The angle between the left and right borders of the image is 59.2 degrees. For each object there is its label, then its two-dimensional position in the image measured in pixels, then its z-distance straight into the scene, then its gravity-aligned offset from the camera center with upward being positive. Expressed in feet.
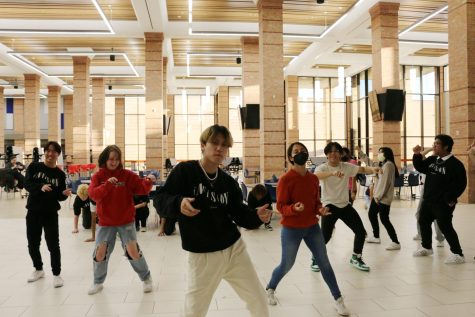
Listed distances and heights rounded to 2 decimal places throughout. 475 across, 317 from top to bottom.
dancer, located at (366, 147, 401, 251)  18.54 -1.86
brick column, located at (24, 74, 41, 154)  78.48 +7.42
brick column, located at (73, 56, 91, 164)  66.64 +6.90
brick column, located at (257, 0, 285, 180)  41.29 +6.74
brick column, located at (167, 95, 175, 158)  99.45 +4.85
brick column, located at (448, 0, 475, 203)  33.35 +5.63
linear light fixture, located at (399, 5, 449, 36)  46.15 +15.23
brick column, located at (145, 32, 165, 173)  53.01 +6.95
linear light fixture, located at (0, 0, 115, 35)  50.49 +14.67
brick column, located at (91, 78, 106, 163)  81.46 +7.17
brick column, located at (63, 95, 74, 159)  102.45 +8.82
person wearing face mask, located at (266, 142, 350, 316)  11.02 -1.79
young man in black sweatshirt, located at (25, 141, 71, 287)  13.58 -1.63
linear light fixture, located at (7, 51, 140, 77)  63.10 +14.78
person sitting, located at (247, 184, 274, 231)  22.48 -2.50
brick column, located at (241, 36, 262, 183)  52.85 +8.17
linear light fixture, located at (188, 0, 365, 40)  49.57 +14.90
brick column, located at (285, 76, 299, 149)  82.33 +8.27
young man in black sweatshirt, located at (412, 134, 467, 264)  15.93 -1.57
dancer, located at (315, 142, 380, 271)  13.62 -1.30
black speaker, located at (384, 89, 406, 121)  43.57 +4.65
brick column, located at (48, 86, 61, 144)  87.41 +7.90
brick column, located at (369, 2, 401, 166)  44.34 +9.71
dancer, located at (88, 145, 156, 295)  12.48 -1.66
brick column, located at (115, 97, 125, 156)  107.14 +7.34
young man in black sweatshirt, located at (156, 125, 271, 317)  7.23 -1.38
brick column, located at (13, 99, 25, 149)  109.09 +9.15
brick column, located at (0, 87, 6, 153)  93.65 +6.78
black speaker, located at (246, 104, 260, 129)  52.70 +4.16
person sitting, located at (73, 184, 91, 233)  24.40 -3.67
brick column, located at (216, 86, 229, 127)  92.07 +9.97
